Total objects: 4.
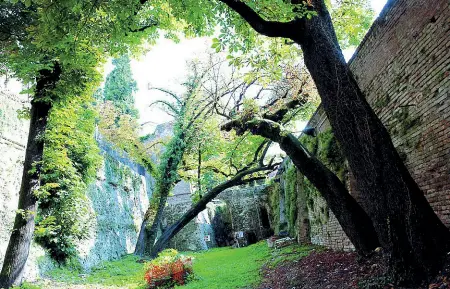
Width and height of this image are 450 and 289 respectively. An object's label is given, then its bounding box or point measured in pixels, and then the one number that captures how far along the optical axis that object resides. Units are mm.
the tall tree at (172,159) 16609
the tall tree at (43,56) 5211
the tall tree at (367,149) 3895
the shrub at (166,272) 8625
